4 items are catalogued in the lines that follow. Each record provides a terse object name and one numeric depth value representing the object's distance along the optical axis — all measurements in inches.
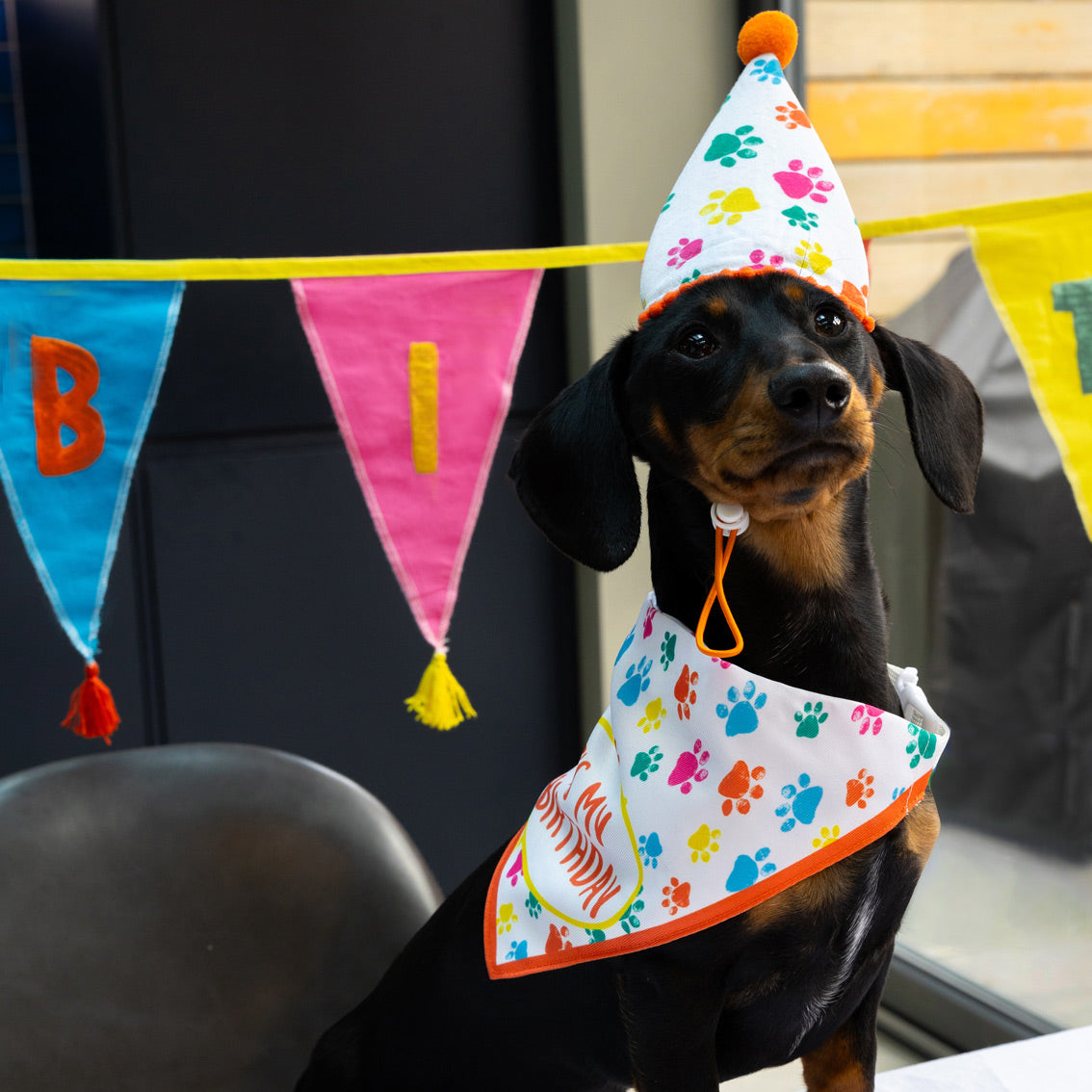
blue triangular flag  50.4
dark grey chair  49.1
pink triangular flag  54.4
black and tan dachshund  32.8
